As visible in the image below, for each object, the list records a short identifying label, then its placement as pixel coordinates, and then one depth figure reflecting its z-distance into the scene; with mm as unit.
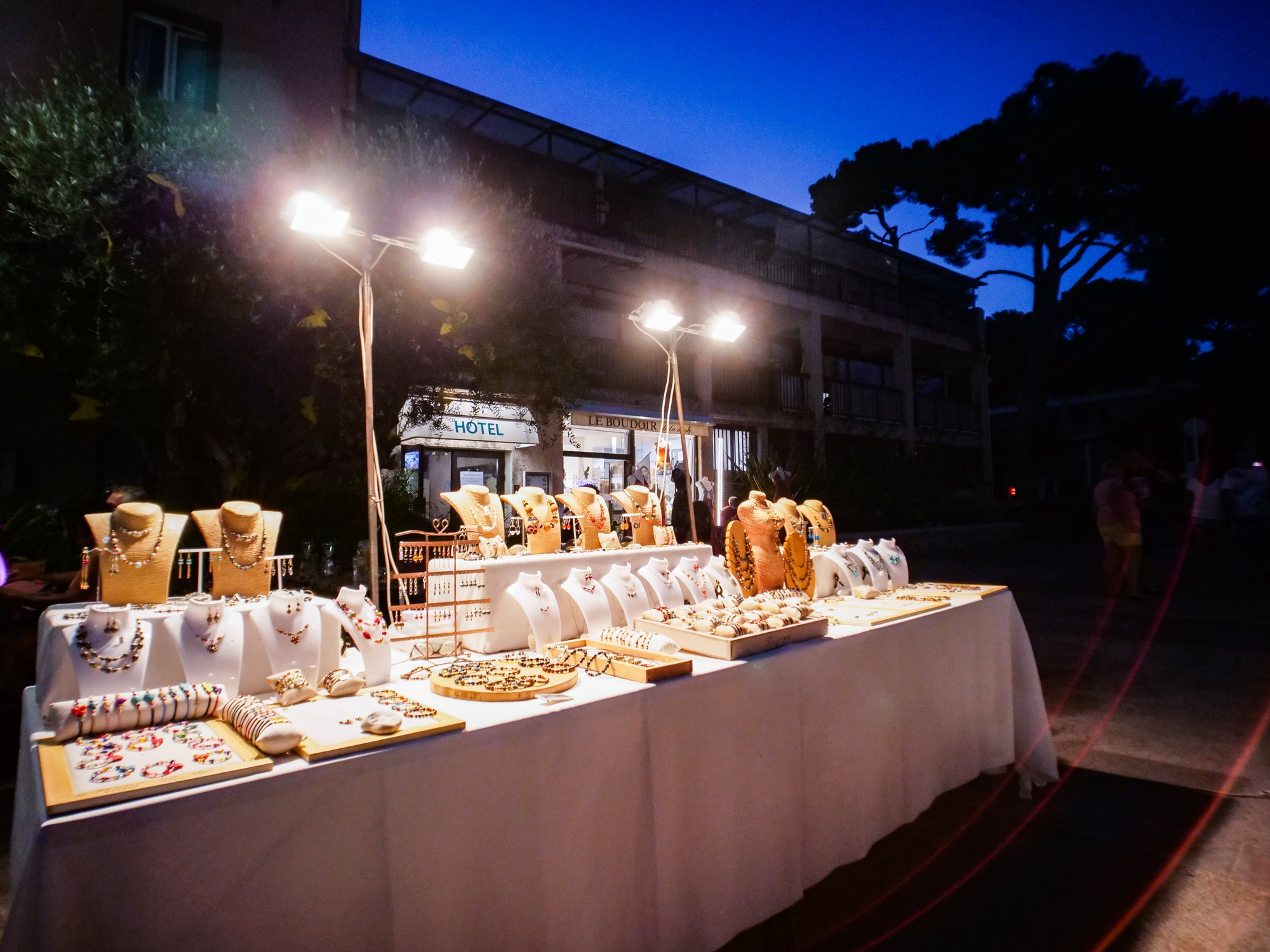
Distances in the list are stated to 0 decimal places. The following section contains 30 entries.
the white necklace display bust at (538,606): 2283
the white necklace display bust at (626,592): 2623
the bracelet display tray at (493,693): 1600
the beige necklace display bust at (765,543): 2971
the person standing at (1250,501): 8898
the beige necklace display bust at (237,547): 2129
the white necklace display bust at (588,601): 2430
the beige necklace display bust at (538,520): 3051
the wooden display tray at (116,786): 1006
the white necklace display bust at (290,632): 1802
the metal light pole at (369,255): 2395
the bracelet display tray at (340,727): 1242
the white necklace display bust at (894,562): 3621
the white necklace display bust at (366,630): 1845
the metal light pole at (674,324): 3939
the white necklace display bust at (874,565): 3479
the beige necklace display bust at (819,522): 3535
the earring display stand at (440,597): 2289
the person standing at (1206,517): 9688
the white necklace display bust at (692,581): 2922
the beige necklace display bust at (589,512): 3311
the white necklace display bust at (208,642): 1689
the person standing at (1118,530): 7387
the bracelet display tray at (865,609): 2605
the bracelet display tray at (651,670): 1761
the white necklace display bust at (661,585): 2791
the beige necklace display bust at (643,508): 3559
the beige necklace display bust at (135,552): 1969
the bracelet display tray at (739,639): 2014
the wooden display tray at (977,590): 3220
